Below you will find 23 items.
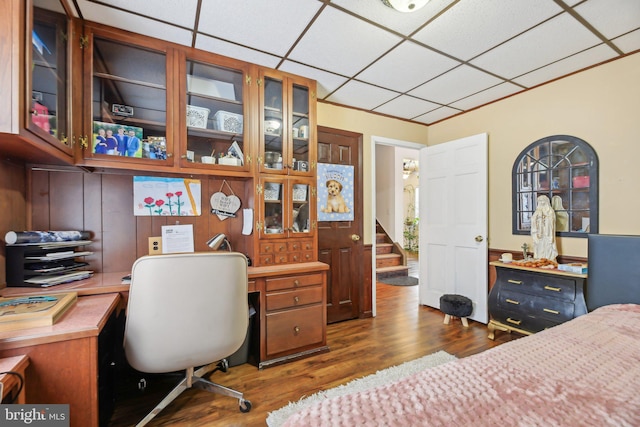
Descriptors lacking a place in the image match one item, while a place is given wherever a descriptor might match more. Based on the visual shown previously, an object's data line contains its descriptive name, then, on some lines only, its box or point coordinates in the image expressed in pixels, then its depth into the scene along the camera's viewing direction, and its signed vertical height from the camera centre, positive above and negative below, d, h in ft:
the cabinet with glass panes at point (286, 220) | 7.66 -0.22
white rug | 5.36 -4.04
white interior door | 9.98 -0.40
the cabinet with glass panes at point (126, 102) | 5.91 +2.63
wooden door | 10.11 -1.21
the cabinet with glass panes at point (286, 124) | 7.77 +2.66
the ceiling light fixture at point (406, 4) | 5.17 +4.06
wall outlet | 7.03 -0.84
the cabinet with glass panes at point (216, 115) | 6.95 +2.65
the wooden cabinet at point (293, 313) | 7.03 -2.76
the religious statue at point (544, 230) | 8.31 -0.58
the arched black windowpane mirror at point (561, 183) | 7.89 +0.92
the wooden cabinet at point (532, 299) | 7.21 -2.53
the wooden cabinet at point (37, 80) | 3.59 +2.09
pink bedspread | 2.29 -1.76
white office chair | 4.48 -1.72
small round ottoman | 9.76 -3.49
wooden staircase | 17.84 -3.22
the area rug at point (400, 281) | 16.10 -4.27
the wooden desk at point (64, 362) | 3.61 -2.12
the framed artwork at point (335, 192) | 10.03 +0.78
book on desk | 3.65 -1.43
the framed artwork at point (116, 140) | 6.02 +1.70
